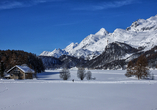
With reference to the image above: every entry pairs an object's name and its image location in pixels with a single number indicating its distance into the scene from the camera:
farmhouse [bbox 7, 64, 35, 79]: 63.17
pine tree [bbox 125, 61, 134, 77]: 62.80
